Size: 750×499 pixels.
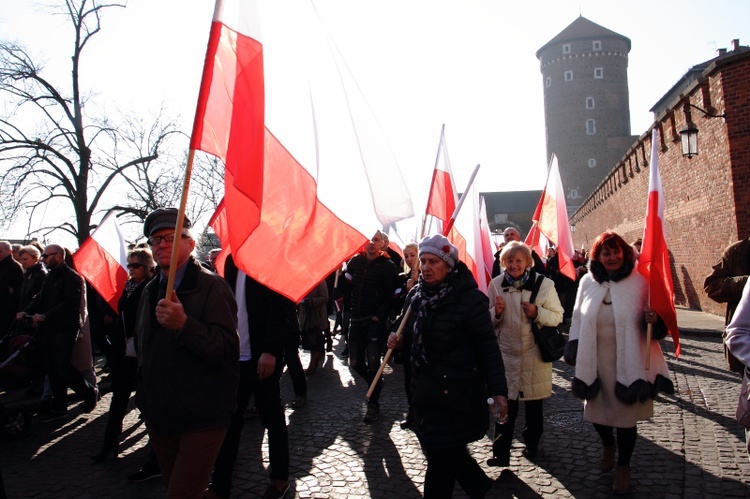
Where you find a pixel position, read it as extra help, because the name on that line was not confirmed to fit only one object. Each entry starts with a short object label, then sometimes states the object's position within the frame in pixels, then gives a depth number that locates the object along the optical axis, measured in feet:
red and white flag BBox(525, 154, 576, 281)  25.58
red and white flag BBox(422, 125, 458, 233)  21.16
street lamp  44.21
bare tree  65.46
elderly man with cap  9.00
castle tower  203.72
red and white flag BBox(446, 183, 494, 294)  18.40
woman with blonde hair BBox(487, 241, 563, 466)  15.44
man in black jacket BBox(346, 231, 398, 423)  20.27
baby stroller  18.81
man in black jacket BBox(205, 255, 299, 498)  12.66
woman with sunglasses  16.52
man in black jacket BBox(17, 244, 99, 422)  21.17
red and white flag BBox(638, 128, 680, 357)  13.64
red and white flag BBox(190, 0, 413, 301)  9.69
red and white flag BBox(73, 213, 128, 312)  22.43
